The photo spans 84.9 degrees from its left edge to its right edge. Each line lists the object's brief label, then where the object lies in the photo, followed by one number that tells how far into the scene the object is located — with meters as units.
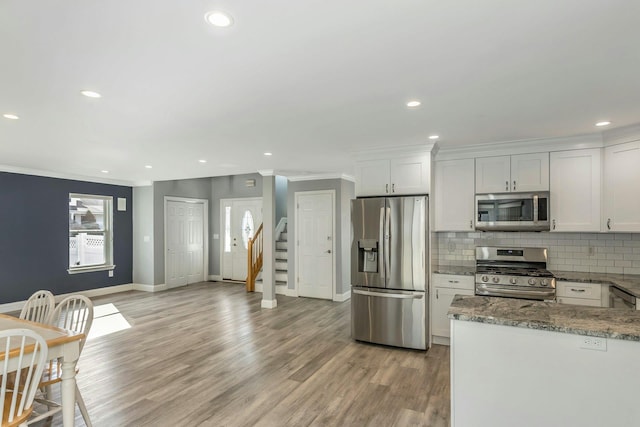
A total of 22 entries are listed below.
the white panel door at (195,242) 8.55
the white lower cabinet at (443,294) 4.05
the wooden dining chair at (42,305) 2.97
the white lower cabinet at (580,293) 3.48
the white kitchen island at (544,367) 1.76
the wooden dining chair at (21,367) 1.79
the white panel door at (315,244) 6.70
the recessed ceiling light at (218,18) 1.54
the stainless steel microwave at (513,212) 3.85
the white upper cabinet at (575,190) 3.72
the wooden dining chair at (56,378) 2.33
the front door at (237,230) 8.65
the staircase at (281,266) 7.45
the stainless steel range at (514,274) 3.69
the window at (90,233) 6.77
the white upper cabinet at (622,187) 3.44
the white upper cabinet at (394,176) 4.11
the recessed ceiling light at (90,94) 2.41
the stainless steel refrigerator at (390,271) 4.00
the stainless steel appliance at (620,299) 2.98
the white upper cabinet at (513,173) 3.92
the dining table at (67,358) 2.14
